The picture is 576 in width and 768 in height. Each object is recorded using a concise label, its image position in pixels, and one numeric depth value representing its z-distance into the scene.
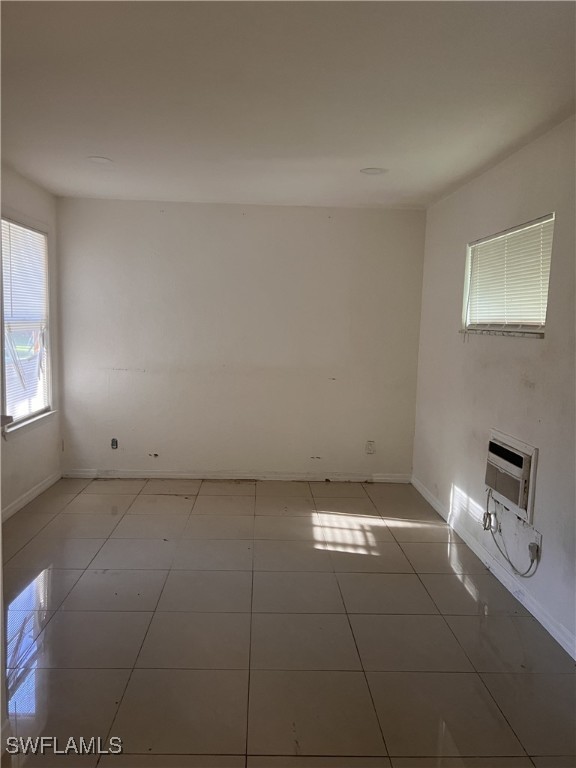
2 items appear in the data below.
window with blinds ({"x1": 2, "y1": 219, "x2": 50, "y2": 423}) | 3.82
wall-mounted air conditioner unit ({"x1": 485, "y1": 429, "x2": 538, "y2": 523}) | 2.80
